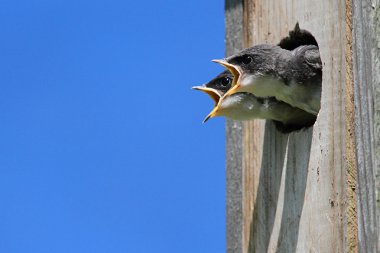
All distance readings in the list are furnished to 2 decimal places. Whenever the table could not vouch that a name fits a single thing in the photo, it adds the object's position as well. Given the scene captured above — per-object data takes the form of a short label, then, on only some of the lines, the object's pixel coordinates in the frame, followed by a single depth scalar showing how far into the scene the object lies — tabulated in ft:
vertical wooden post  19.33
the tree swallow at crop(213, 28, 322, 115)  23.41
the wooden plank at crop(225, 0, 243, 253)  23.93
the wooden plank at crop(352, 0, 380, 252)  18.90
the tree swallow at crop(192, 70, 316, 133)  23.52
